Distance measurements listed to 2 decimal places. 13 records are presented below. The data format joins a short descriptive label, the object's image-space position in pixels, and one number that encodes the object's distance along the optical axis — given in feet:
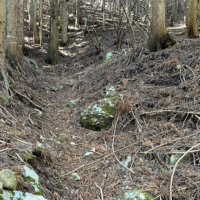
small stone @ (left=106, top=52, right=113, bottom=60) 27.70
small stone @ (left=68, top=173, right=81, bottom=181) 8.93
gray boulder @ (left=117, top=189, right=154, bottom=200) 7.50
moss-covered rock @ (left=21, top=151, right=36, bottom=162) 7.60
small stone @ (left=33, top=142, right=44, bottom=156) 8.61
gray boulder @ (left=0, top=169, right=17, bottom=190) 5.66
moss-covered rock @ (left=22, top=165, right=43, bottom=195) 6.61
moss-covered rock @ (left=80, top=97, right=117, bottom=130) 13.42
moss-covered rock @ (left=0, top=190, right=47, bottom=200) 5.45
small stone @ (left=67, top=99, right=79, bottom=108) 18.18
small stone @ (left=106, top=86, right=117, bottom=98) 15.30
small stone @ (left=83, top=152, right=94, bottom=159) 10.48
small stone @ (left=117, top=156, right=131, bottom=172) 9.33
